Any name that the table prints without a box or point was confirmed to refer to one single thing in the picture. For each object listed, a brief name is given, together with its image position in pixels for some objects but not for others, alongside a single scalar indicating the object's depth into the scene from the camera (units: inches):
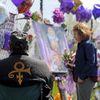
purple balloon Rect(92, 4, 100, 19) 342.7
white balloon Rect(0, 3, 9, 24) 245.7
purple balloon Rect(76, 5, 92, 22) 325.2
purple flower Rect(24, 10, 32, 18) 271.5
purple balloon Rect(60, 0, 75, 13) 307.7
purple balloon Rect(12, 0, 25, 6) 260.5
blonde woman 254.8
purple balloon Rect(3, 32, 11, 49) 248.2
